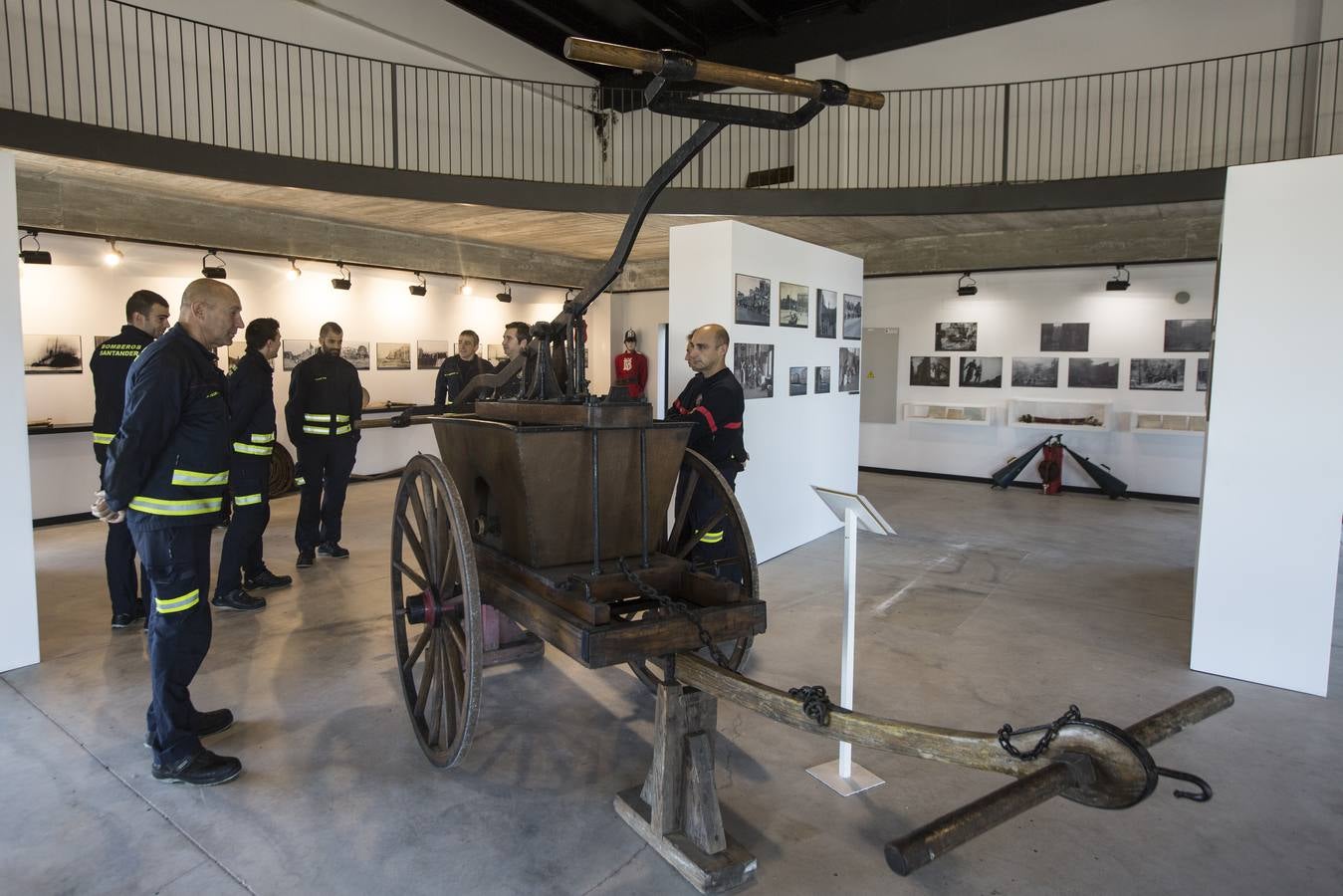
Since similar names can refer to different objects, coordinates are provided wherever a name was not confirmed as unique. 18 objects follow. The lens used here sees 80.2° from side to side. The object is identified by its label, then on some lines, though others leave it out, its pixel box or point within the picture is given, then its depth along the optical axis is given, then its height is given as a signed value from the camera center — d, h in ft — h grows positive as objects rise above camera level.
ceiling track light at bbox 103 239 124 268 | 26.45 +3.72
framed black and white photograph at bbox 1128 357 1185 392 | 32.65 +0.33
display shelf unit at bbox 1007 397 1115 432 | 33.91 -1.32
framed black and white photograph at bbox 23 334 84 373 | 25.26 +0.40
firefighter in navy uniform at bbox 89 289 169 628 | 15.02 -0.14
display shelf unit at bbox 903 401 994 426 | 36.35 -1.61
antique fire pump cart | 6.44 -2.31
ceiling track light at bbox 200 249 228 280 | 28.32 +3.62
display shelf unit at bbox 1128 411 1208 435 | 31.71 -1.66
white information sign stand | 9.94 -3.45
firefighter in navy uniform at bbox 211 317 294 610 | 16.81 -1.89
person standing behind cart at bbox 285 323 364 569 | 20.30 -1.52
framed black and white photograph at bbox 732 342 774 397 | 19.90 +0.22
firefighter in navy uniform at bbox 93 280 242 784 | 9.48 -1.47
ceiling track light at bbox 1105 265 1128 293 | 32.58 +4.04
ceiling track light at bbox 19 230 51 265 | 24.48 +3.41
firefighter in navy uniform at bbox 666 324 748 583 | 15.87 -0.63
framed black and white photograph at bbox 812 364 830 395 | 24.38 -0.11
